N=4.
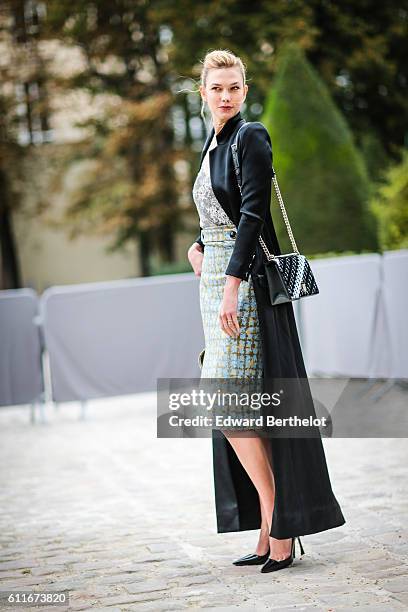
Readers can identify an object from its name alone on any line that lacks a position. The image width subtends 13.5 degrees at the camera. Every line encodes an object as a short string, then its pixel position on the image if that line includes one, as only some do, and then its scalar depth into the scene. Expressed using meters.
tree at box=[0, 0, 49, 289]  51.74
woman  6.78
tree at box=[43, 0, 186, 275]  48.95
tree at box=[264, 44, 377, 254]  24.84
